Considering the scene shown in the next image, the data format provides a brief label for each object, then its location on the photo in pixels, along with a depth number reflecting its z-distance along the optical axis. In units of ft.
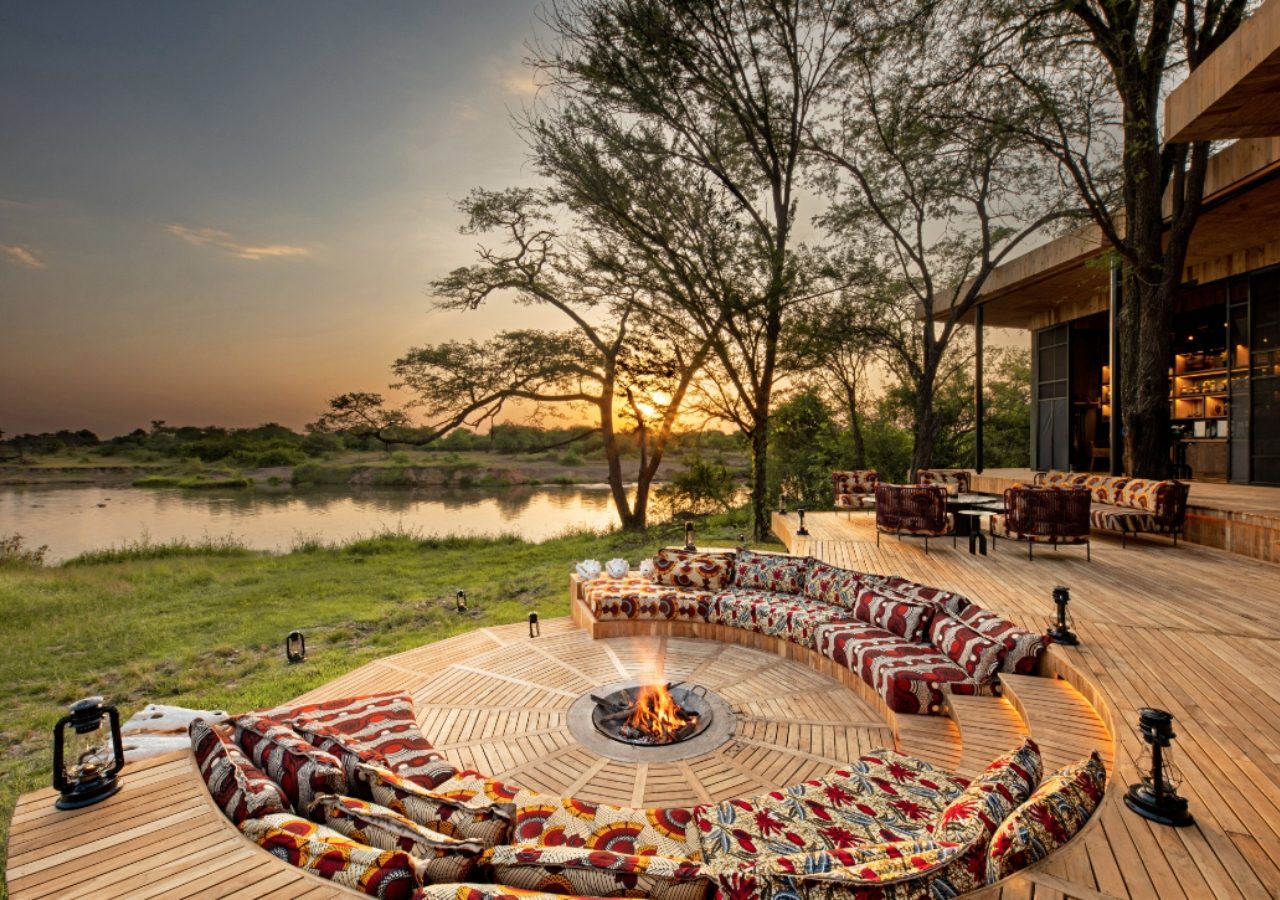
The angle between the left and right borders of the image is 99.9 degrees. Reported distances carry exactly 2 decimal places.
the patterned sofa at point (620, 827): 4.54
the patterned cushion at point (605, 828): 6.57
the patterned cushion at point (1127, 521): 21.74
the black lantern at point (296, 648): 18.76
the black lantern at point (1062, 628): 11.46
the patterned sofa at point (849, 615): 11.24
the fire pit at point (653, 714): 11.09
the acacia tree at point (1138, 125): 22.98
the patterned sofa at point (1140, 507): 21.49
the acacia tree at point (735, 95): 29.25
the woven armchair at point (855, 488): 30.89
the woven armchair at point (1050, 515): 20.31
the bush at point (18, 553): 40.81
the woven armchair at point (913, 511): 22.49
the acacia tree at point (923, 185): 27.73
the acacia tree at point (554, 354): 44.34
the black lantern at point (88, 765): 5.96
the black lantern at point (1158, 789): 5.73
